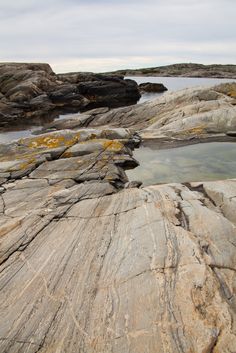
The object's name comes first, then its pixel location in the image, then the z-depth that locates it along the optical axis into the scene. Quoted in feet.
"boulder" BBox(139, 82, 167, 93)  329.72
